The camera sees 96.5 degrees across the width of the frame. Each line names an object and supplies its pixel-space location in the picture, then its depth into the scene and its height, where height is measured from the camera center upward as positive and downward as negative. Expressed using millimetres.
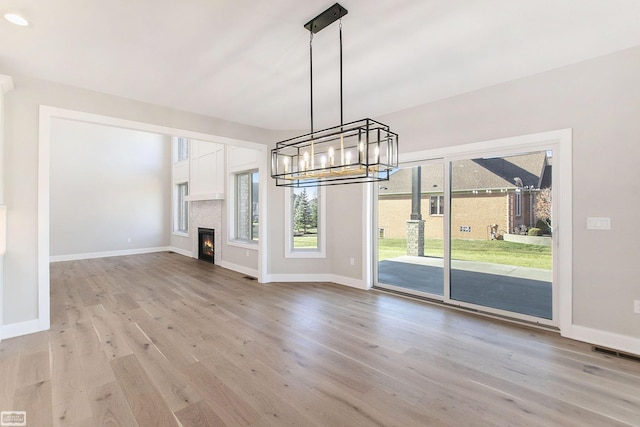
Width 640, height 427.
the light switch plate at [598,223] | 2789 -95
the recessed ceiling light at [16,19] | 2148 +1503
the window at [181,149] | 8688 +2013
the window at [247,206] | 6289 +183
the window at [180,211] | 9031 +95
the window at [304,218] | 5402 -79
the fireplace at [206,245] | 7176 -798
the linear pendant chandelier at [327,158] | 2080 +455
